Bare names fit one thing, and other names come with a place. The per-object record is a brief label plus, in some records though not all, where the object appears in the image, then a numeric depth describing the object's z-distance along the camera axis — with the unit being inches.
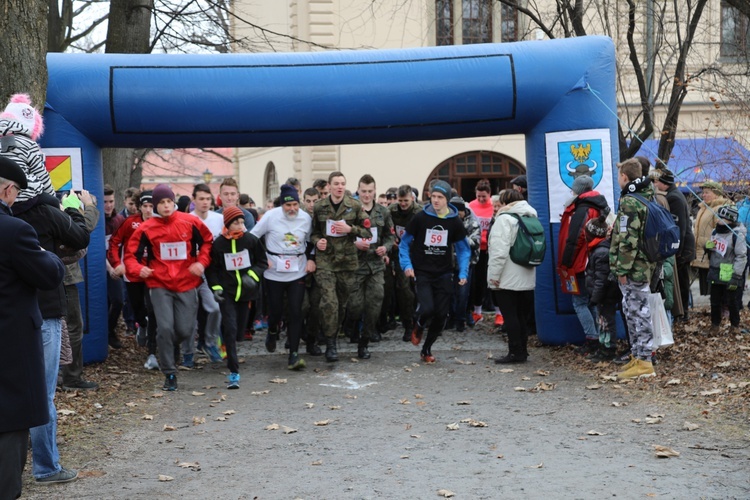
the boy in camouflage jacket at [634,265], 347.3
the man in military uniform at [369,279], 428.1
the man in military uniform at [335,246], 412.2
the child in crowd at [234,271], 373.1
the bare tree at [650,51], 524.7
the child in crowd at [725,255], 444.8
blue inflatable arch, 396.5
